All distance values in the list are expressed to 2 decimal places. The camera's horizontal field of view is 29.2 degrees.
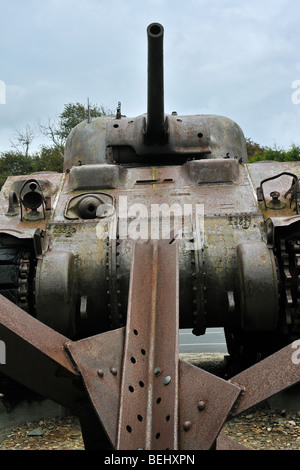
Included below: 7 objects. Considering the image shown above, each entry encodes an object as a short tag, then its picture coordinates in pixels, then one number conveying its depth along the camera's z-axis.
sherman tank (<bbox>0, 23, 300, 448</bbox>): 5.25
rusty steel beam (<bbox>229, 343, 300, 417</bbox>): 2.74
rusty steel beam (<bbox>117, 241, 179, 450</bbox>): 2.70
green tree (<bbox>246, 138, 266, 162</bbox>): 35.62
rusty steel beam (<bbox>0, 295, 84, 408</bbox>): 2.62
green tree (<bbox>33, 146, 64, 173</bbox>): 36.95
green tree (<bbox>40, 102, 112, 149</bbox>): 40.09
